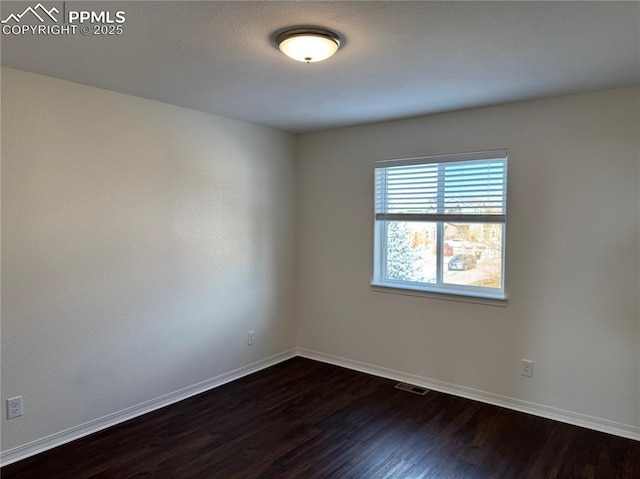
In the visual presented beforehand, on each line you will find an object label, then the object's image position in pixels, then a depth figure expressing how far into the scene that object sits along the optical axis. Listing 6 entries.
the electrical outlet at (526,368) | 3.35
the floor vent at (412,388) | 3.76
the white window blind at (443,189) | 3.52
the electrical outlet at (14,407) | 2.63
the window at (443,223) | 3.55
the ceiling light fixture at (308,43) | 2.07
